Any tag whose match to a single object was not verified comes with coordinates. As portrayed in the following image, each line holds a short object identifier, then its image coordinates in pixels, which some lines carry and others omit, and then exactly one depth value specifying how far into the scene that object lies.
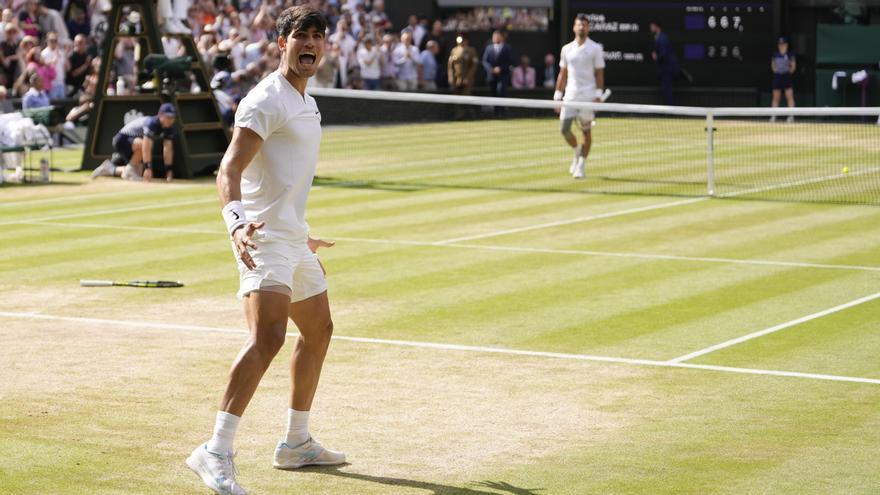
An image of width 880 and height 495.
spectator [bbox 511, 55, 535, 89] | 41.66
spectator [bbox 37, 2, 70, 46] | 33.78
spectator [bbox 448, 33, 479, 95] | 40.28
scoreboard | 38.28
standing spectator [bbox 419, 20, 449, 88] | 41.98
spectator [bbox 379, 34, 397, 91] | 40.59
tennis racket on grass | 14.02
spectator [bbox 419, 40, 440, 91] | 41.56
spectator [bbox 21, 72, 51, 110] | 29.53
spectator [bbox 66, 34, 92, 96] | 33.47
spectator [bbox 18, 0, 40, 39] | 33.22
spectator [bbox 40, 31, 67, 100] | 31.69
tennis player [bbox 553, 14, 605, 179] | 24.61
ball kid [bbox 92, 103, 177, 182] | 24.64
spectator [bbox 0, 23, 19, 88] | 31.89
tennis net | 23.73
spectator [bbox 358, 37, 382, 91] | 39.44
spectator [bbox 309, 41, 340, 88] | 37.56
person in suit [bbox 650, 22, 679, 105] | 38.47
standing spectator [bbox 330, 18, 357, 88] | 39.50
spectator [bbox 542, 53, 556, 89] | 41.50
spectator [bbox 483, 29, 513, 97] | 40.75
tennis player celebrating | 7.46
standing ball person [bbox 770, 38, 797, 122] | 38.09
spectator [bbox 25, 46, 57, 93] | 30.75
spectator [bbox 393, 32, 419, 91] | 40.72
